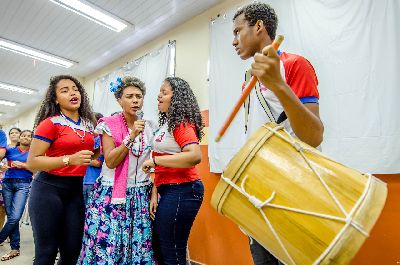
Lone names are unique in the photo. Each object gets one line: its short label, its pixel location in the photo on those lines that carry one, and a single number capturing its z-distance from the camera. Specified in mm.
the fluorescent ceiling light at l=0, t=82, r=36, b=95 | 7332
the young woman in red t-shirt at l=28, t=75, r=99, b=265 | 1625
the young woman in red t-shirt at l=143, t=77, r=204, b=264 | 1581
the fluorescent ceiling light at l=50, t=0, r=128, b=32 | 3686
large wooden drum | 644
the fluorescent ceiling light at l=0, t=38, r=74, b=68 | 4855
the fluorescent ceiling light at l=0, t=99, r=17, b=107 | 9055
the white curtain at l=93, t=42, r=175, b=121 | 4160
